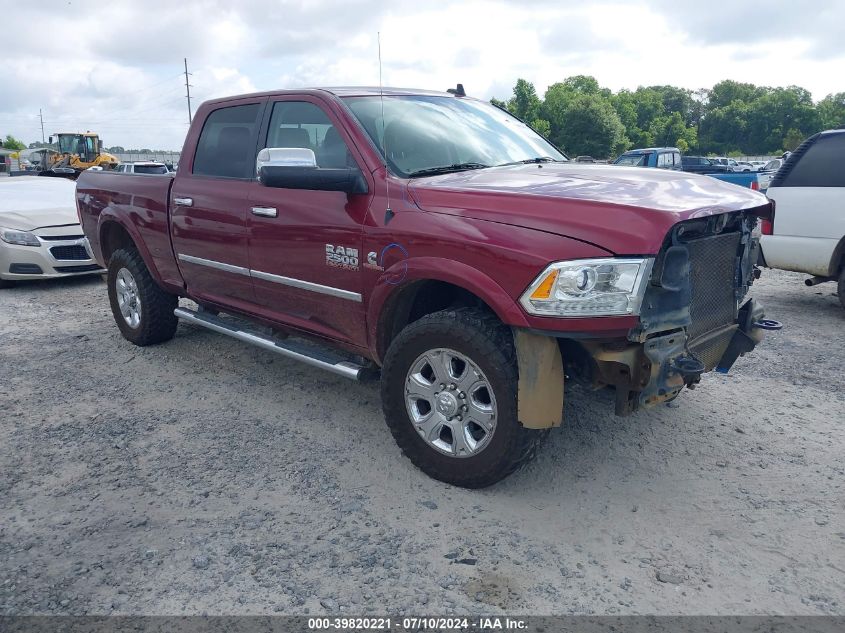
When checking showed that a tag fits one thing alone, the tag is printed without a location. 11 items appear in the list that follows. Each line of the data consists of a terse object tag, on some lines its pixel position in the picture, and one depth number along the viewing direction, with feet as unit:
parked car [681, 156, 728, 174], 84.30
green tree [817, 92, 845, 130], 368.27
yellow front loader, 108.53
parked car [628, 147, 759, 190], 69.87
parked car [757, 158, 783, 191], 57.85
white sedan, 28.40
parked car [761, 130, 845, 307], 21.89
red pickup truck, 9.68
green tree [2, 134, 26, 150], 303.07
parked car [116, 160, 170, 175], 59.08
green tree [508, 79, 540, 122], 235.40
